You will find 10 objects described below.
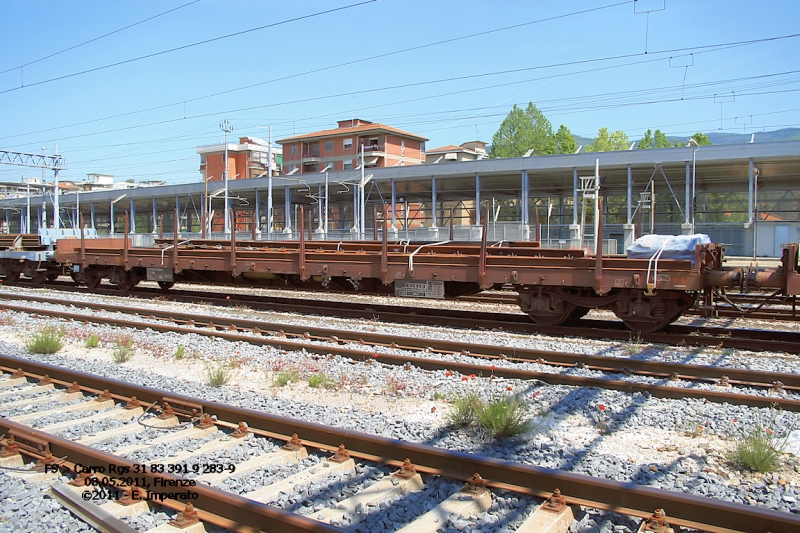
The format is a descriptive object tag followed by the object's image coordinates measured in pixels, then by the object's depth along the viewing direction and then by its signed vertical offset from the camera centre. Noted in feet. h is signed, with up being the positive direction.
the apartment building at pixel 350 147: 226.17 +37.47
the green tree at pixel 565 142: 240.79 +39.92
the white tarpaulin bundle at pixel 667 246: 32.30 -0.54
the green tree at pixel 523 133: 242.78 +44.09
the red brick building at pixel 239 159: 243.19 +35.51
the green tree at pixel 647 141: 250.16 +41.54
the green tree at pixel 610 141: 247.70 +41.12
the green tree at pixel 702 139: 223.47 +37.56
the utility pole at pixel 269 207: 121.69 +6.71
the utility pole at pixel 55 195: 124.04 +10.67
